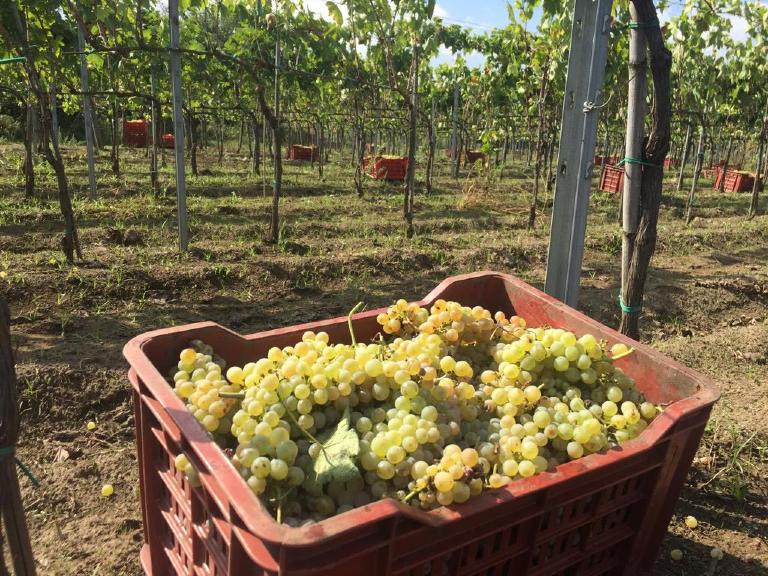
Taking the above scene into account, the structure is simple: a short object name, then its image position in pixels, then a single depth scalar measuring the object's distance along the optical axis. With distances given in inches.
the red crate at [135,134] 773.9
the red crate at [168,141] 774.0
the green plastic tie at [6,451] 48.8
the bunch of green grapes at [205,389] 56.8
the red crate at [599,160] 874.4
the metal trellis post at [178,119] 223.3
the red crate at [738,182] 614.2
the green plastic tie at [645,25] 92.9
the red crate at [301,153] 717.3
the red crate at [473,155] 770.3
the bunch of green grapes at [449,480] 49.2
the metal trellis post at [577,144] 103.2
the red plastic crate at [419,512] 42.9
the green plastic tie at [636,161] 99.8
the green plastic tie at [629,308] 106.8
